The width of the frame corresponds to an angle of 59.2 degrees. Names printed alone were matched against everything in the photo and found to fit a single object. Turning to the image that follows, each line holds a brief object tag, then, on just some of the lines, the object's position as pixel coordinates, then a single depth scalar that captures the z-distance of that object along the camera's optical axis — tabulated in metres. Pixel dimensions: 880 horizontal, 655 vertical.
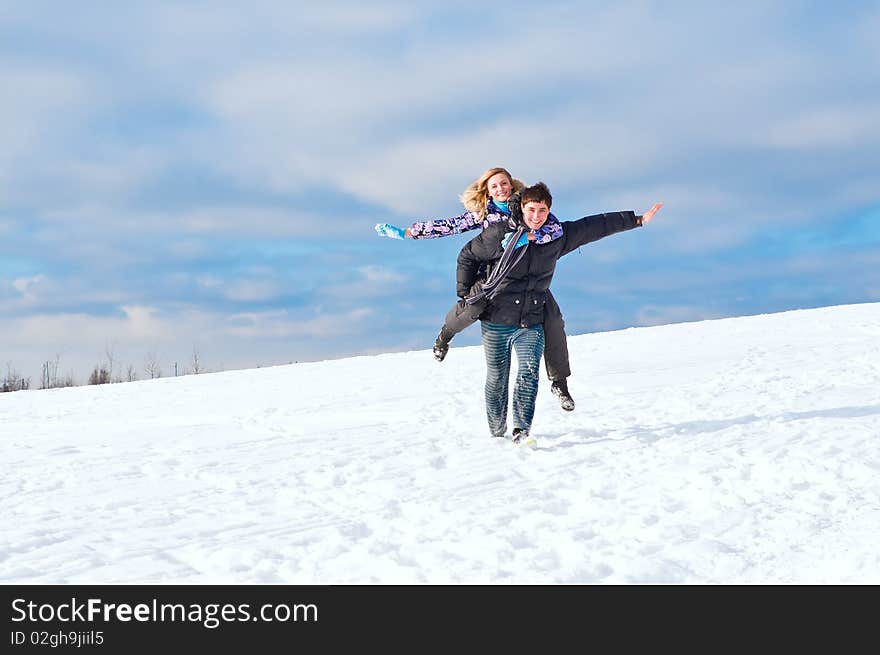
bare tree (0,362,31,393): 53.94
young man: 6.65
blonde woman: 6.69
